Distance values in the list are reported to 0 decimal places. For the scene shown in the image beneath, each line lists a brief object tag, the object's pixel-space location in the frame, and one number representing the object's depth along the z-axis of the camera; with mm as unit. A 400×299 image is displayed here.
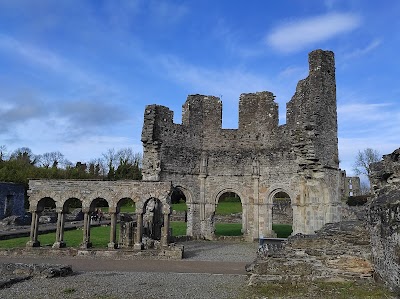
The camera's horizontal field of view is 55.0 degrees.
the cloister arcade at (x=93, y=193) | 17969
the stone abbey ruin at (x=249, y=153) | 19891
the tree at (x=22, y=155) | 62741
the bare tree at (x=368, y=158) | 54753
